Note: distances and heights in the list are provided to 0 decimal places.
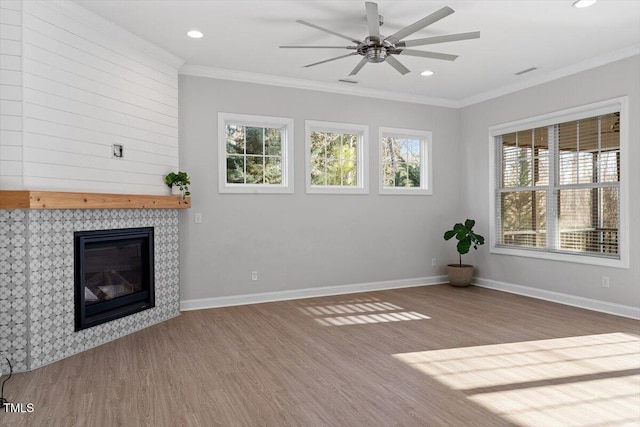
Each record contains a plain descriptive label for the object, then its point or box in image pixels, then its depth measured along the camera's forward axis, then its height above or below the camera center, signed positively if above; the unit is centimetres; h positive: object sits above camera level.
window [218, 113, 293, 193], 519 +78
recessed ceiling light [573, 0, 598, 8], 348 +179
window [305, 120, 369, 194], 578 +80
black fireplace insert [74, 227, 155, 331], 357 -60
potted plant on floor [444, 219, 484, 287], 611 -49
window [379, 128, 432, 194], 633 +81
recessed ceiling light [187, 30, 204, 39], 404 +178
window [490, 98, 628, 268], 479 +35
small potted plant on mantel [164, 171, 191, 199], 452 +34
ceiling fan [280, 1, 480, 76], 306 +146
